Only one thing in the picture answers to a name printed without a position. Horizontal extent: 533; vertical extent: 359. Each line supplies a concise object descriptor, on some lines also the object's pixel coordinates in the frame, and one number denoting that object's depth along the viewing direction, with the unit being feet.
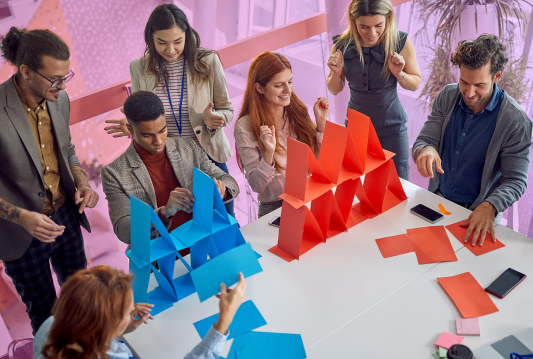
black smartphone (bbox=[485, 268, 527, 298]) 5.82
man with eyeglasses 6.47
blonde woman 8.89
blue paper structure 5.65
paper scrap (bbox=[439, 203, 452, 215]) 7.43
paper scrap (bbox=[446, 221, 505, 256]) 6.58
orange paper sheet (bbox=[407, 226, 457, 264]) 6.49
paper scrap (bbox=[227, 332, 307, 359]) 5.24
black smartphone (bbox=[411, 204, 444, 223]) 7.25
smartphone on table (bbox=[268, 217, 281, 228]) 7.52
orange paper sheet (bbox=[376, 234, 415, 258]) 6.66
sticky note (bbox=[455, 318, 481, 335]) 5.34
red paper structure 6.55
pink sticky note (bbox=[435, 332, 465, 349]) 5.20
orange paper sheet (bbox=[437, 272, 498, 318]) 5.63
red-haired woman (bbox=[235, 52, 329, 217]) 7.89
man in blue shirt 6.86
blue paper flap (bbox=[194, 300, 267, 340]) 5.55
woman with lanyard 8.16
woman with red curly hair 4.16
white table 5.39
